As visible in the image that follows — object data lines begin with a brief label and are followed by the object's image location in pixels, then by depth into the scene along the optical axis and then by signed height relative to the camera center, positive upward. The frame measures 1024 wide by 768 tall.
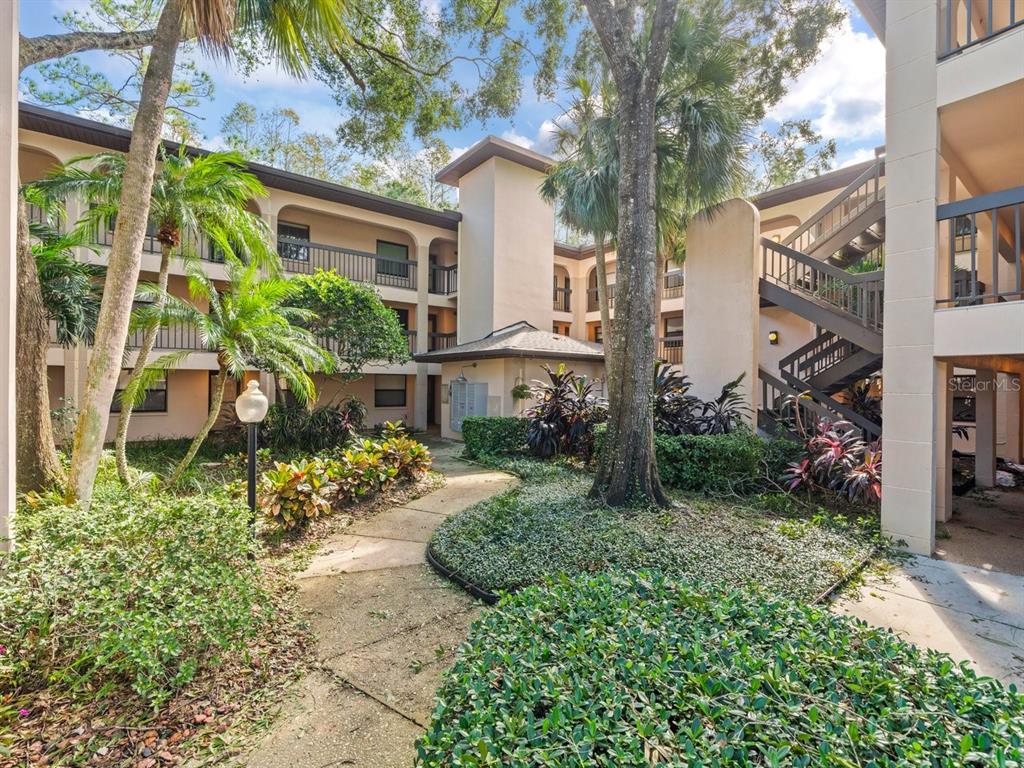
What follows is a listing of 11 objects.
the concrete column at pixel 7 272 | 3.44 +0.83
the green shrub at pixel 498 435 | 11.71 -1.17
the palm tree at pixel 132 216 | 4.96 +1.86
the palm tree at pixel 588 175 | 11.22 +5.41
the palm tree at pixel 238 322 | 7.91 +1.12
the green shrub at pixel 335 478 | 6.09 -1.36
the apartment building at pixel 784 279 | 5.35 +2.55
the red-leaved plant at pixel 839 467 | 6.42 -1.09
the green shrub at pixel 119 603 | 2.84 -1.42
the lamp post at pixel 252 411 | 5.30 -0.28
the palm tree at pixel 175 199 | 7.15 +2.96
